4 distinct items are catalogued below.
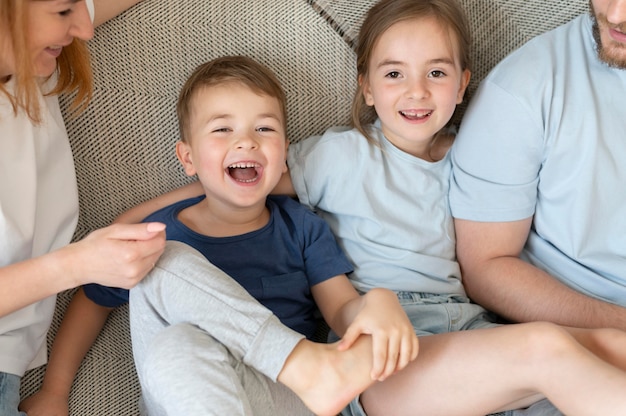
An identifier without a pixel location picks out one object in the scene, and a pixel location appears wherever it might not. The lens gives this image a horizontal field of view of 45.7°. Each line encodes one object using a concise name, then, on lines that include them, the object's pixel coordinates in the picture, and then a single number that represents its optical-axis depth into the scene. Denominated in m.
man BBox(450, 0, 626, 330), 1.45
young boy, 1.17
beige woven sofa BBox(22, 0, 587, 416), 1.59
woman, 1.19
